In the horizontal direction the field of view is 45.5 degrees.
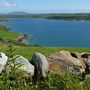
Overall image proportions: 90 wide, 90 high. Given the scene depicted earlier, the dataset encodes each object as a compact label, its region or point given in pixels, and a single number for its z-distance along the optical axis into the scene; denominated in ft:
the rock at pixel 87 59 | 16.60
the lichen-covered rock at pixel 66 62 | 15.91
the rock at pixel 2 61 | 13.29
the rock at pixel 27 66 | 14.40
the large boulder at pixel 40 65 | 14.94
